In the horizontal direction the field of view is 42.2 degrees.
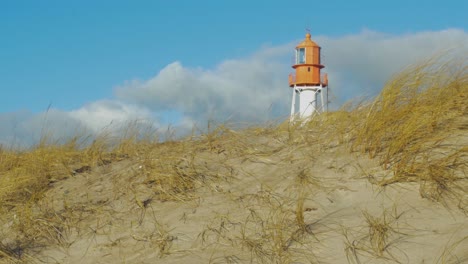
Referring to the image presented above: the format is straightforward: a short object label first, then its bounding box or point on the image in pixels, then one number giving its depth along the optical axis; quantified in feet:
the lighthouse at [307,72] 86.58
